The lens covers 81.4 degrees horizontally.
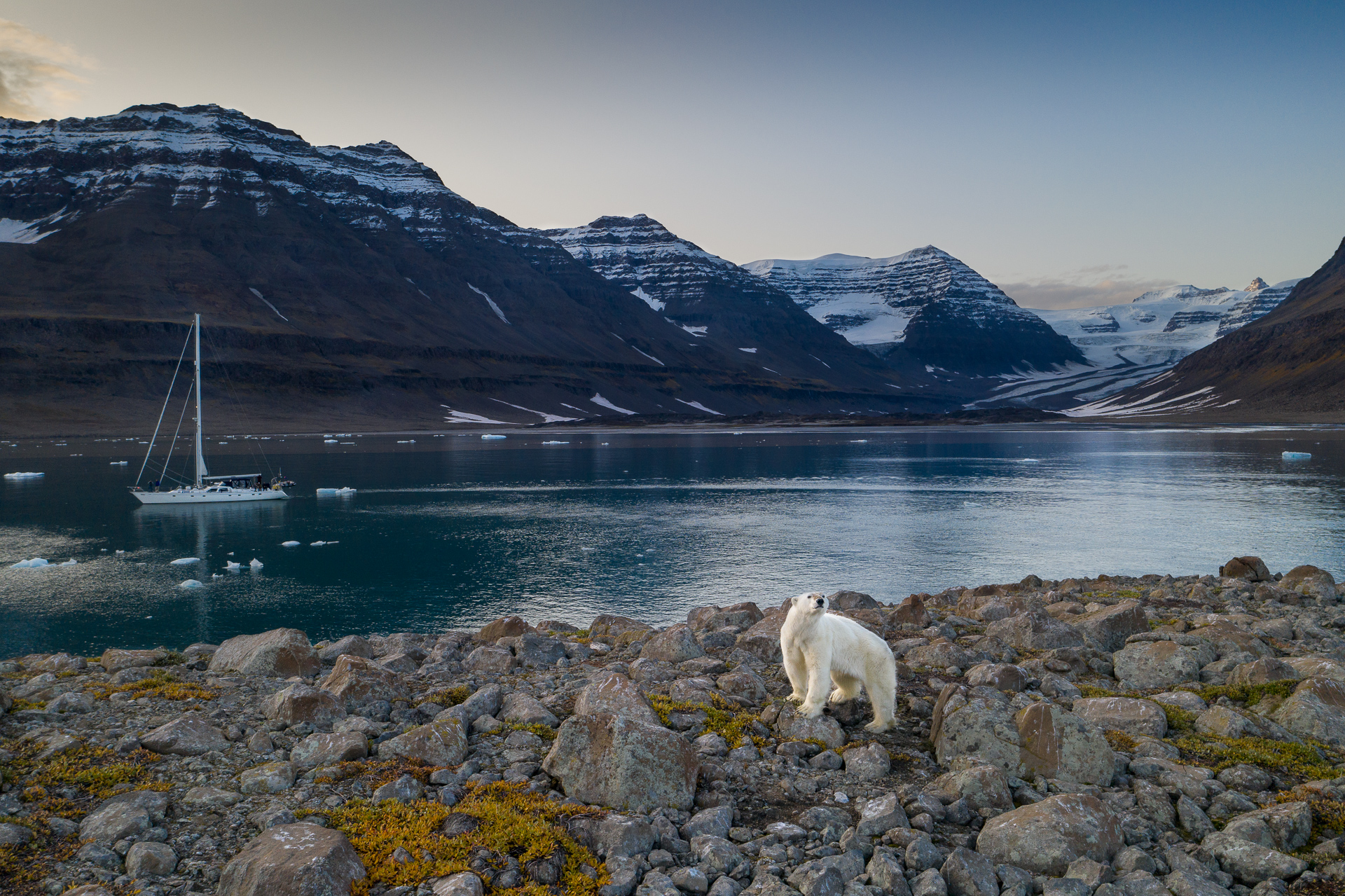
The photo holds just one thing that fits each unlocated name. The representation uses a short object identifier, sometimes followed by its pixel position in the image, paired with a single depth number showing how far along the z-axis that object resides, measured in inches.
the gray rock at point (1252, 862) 258.2
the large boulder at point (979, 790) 299.4
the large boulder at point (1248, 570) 928.9
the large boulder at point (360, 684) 399.2
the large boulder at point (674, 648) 521.0
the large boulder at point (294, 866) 241.6
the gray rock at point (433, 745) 334.0
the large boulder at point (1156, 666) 460.8
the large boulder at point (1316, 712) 368.5
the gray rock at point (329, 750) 331.3
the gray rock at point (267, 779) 309.1
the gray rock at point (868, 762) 326.3
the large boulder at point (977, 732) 330.0
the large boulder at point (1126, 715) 368.8
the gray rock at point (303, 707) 367.9
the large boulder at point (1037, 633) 548.1
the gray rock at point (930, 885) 250.7
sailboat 2016.5
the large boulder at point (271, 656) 471.2
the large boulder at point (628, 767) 304.5
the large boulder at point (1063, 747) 318.0
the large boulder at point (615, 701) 327.6
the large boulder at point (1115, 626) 567.5
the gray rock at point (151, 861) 258.1
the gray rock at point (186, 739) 335.6
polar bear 364.2
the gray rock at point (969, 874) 252.7
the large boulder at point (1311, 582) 789.2
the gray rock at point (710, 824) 286.4
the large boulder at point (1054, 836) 265.4
